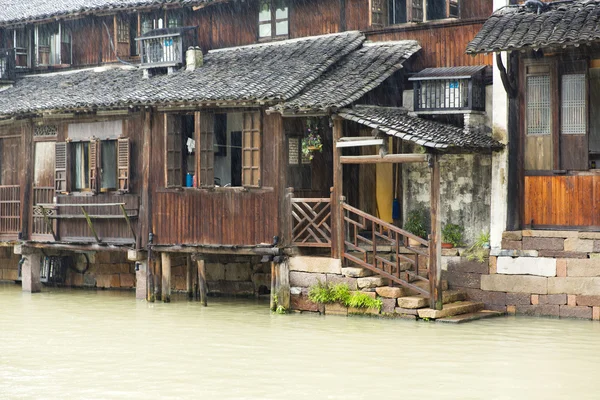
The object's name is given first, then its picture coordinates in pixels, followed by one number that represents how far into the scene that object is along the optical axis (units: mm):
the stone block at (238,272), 23391
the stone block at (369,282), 19031
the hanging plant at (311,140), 20156
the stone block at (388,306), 18734
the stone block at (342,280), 19234
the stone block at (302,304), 19766
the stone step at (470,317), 18156
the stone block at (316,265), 19469
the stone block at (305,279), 19658
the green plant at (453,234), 20188
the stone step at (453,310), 18278
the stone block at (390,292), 18750
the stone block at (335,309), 19281
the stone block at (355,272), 19156
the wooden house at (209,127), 20000
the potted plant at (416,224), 20766
